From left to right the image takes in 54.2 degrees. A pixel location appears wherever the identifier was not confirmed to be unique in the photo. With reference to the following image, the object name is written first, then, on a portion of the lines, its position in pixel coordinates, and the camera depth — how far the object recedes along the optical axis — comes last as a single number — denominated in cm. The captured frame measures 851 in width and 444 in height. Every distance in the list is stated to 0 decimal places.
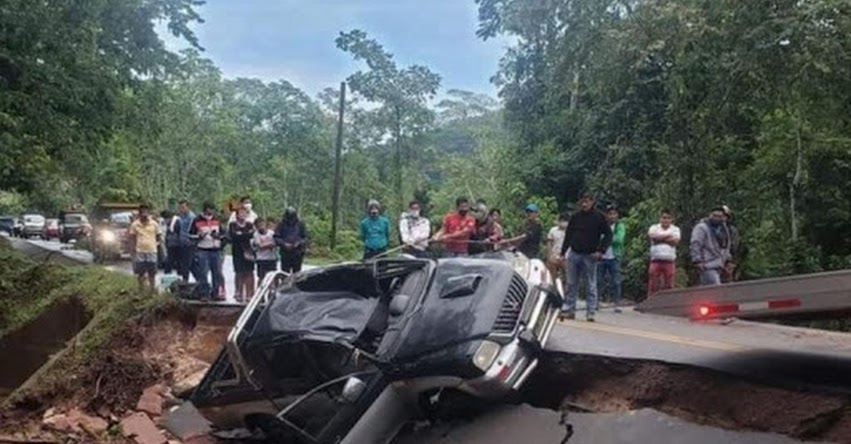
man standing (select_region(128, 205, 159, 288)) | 1250
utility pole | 3350
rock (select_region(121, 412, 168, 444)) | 836
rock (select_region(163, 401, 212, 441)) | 825
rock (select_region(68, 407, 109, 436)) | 874
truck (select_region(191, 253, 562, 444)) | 595
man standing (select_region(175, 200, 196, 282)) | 1328
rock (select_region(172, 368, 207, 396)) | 935
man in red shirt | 1098
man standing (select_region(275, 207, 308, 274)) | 1167
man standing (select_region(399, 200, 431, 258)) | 1159
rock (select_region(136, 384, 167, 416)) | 905
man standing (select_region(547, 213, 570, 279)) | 1242
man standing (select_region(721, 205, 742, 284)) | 1073
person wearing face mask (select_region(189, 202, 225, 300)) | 1219
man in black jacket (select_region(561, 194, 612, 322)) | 979
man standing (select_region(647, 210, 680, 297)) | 1162
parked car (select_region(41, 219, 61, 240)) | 4647
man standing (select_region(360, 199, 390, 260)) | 1145
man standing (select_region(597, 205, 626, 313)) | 1223
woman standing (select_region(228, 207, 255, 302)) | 1189
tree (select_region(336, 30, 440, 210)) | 4038
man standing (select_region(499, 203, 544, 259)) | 1123
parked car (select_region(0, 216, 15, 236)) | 5179
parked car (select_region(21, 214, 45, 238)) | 4969
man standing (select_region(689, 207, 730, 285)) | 1016
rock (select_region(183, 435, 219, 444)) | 788
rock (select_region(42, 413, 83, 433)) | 870
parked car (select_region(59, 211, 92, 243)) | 3588
